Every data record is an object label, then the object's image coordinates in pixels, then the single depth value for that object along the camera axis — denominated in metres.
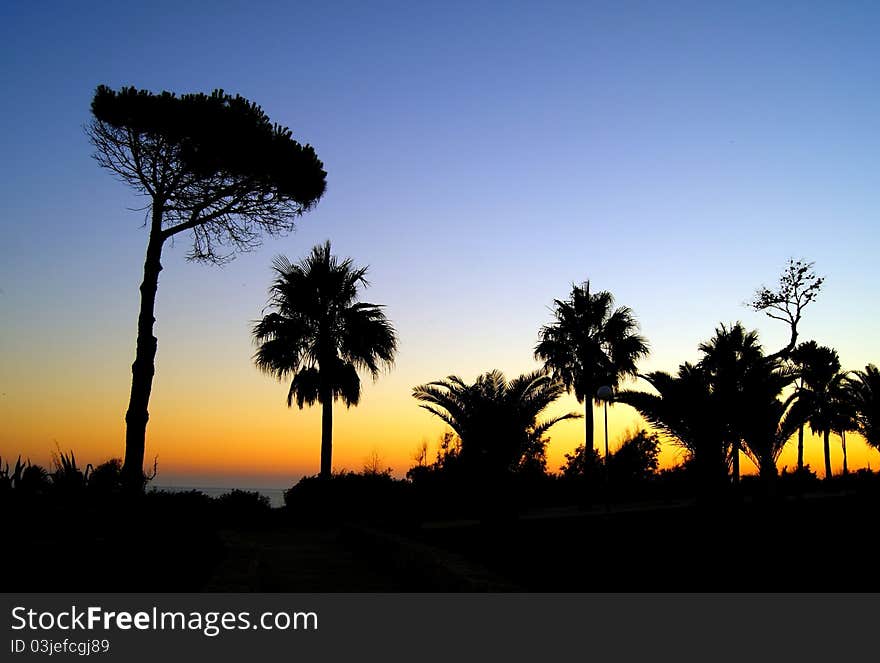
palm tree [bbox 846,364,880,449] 31.28
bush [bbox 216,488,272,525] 23.34
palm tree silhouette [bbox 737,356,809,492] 18.61
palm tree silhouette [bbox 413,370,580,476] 18.83
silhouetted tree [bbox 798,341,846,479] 45.88
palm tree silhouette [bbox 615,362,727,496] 18.72
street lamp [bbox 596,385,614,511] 21.16
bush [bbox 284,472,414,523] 23.61
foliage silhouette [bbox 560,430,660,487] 33.12
